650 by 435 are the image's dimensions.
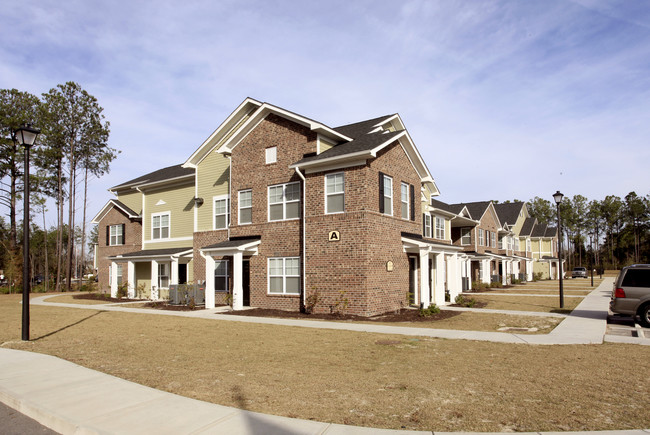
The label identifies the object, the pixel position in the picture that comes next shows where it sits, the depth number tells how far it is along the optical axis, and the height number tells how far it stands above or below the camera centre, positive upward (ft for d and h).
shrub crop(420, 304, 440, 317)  55.21 -7.62
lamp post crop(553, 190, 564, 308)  68.18 +7.79
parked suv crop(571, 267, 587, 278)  196.95 -11.28
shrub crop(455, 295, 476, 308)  67.87 -8.11
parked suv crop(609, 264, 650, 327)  45.47 -4.75
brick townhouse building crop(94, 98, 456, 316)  55.36 +4.59
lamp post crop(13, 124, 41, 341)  37.04 +2.81
